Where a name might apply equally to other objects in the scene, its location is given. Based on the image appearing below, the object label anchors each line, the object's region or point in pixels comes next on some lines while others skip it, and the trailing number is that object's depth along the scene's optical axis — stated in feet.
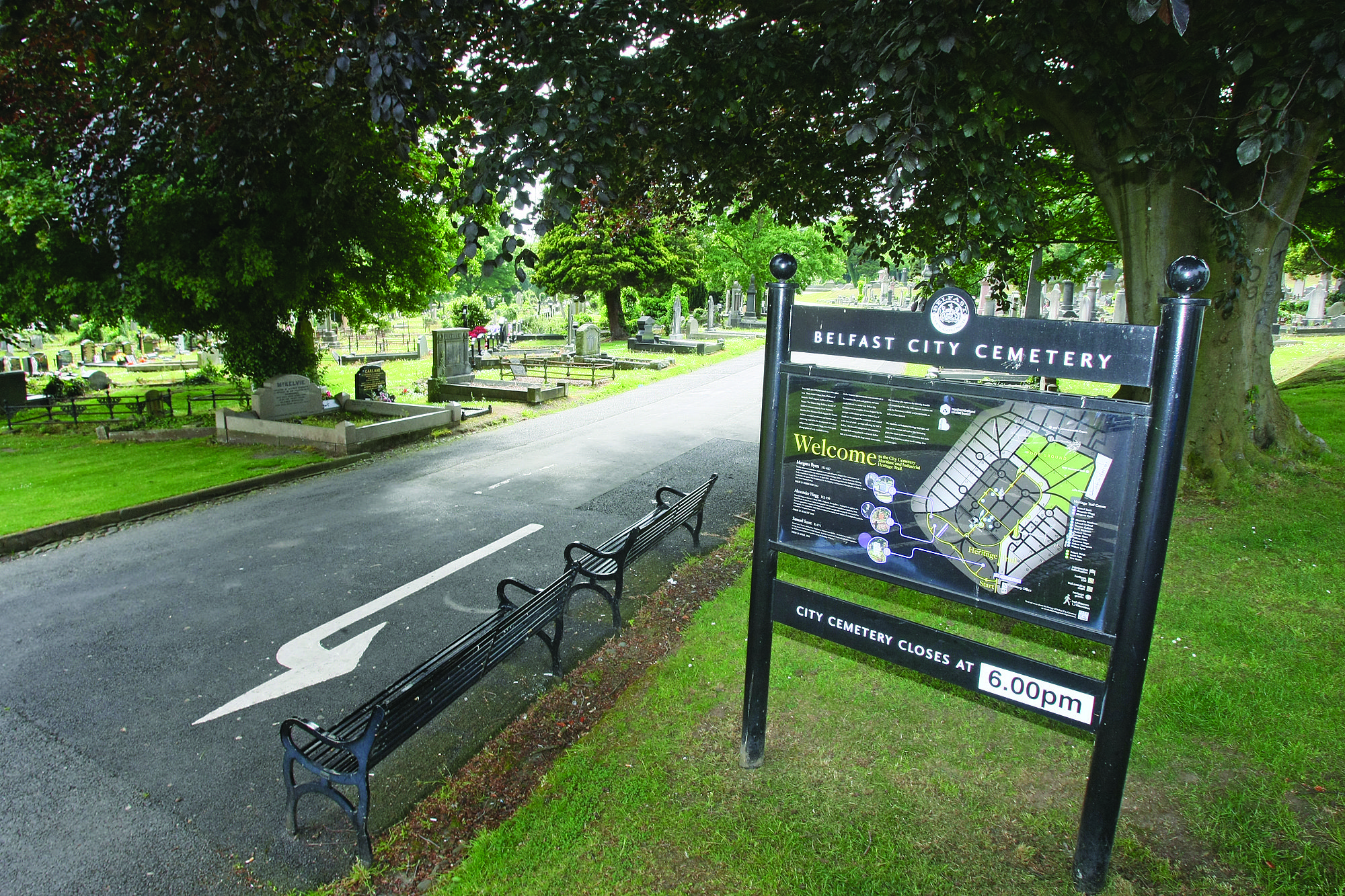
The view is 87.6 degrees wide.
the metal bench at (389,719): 11.39
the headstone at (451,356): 59.93
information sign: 8.68
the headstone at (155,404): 50.75
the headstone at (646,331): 106.42
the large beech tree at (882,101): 14.65
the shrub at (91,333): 48.13
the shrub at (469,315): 90.12
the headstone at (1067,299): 122.24
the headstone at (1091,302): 115.44
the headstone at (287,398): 47.09
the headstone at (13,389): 55.62
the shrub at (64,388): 59.21
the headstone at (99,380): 67.21
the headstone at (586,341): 87.15
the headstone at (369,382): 54.80
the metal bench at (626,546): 18.67
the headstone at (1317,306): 114.62
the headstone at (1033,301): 68.90
